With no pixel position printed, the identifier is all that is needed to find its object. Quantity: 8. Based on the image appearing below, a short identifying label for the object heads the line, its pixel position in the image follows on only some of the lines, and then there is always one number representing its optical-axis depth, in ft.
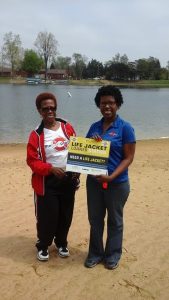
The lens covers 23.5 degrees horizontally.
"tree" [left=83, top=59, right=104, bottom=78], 405.18
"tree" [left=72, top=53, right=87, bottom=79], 417.59
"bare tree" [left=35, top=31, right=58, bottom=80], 405.18
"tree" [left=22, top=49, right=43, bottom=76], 411.54
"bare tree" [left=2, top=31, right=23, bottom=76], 395.75
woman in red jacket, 14.05
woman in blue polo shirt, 13.44
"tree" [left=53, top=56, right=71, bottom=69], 442.91
